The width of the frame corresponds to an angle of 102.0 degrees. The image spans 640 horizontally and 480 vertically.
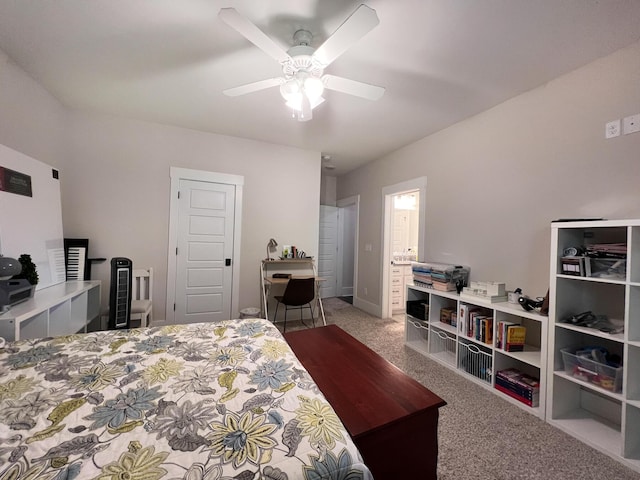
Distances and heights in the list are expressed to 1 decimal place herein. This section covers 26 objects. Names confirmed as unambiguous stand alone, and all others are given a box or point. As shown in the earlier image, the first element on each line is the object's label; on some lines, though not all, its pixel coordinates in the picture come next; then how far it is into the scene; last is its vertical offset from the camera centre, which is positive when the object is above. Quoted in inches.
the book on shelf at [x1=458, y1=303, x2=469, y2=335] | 95.9 -28.5
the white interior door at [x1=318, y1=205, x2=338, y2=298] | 212.8 -9.4
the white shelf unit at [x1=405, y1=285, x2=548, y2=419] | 77.2 -38.1
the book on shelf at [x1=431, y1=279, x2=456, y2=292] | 105.7 -18.7
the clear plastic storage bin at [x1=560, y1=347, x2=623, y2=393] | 61.1 -31.8
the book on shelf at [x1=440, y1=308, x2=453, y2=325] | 108.2 -31.3
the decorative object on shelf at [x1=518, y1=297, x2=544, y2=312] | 79.4 -18.7
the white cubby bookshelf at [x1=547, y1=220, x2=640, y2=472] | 58.1 -25.7
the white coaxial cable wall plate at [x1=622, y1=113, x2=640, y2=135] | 67.0 +32.0
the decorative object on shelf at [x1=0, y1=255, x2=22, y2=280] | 62.7 -9.5
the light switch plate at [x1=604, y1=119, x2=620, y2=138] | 70.1 +32.0
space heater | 93.1 -22.8
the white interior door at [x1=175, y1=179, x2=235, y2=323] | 128.7 -9.0
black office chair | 125.5 -26.9
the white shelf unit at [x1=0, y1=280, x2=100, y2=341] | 58.1 -23.9
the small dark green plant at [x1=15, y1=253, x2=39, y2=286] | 73.5 -11.6
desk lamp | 146.7 -4.9
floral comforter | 25.7 -23.3
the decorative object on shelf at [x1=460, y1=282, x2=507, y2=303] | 88.7 -17.4
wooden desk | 138.1 -20.2
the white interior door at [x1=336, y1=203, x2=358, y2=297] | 222.1 -11.0
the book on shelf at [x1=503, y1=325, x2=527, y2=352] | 82.2 -30.7
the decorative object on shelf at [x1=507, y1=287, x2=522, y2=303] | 85.8 -17.7
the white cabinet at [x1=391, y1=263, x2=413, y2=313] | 165.6 -27.7
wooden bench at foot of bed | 39.3 -28.3
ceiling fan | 48.5 +40.6
